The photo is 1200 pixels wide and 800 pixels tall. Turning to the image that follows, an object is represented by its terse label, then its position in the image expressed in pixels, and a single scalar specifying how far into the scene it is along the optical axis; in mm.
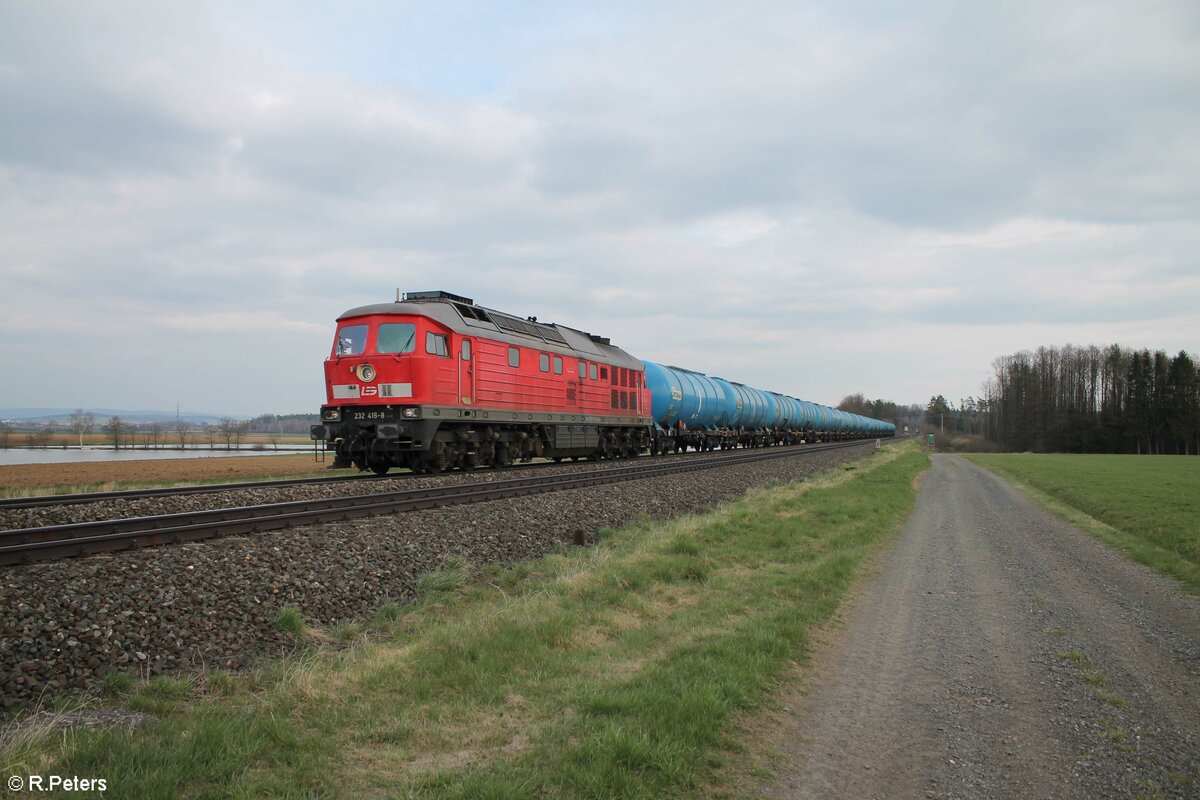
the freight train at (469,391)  16469
